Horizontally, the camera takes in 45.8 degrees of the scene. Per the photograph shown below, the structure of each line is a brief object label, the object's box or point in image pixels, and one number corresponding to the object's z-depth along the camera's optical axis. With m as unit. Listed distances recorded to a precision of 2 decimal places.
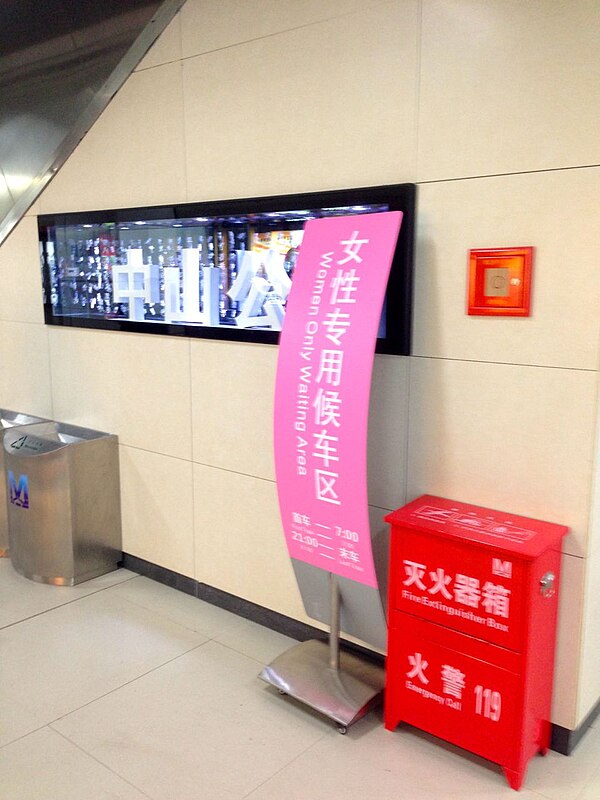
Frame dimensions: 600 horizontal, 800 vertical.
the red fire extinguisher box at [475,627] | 2.00
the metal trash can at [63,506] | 3.32
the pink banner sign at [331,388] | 2.11
